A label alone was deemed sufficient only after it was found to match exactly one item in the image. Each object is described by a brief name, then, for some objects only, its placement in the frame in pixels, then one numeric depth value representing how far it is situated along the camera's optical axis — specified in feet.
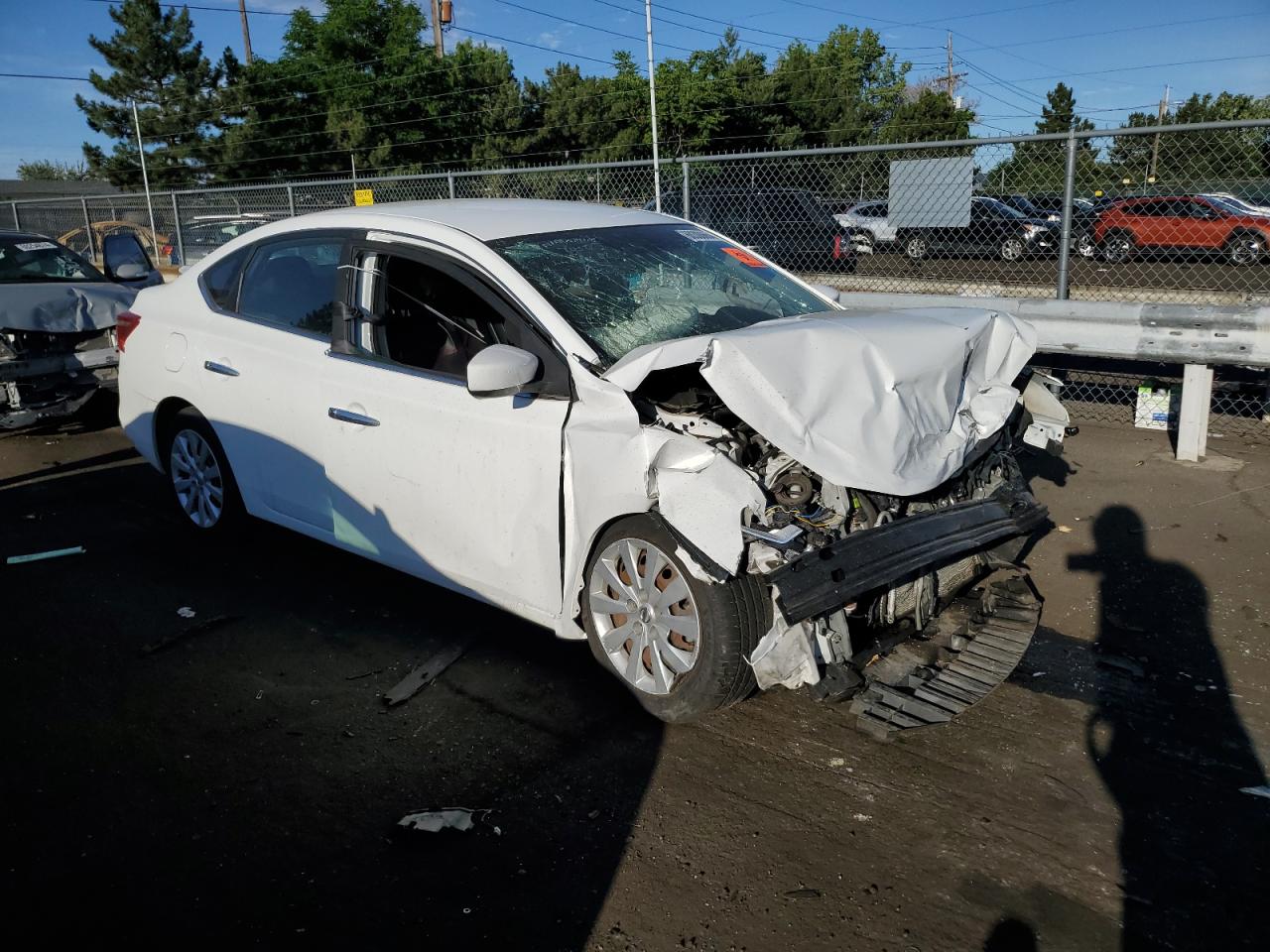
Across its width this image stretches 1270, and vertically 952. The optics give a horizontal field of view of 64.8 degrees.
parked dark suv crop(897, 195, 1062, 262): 31.12
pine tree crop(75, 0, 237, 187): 137.80
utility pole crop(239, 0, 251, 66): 175.63
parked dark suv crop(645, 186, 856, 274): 37.50
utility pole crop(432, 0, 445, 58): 132.05
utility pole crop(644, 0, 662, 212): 30.66
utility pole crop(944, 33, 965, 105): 204.44
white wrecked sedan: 10.96
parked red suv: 33.99
